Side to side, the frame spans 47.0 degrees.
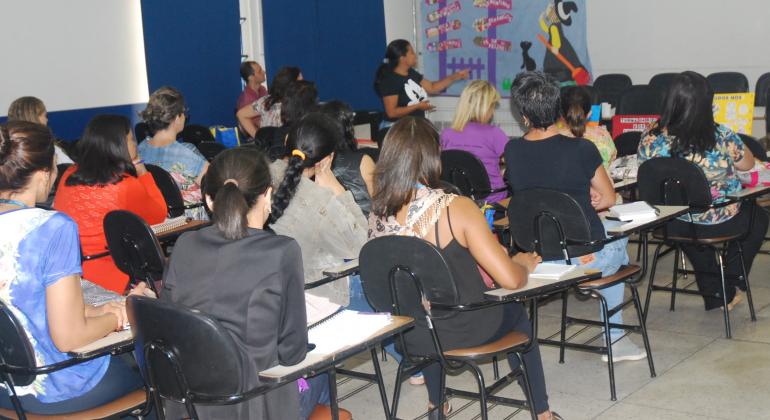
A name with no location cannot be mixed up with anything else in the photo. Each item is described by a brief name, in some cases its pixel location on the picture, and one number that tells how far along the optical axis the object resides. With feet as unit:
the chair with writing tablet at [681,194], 13.64
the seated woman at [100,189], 13.34
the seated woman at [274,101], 25.68
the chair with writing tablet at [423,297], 9.30
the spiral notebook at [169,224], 14.32
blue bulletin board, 33.45
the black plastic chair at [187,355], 7.19
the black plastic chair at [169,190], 15.86
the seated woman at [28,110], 19.24
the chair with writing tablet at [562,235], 11.92
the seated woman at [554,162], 12.19
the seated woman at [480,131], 17.74
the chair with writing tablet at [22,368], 8.26
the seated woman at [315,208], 11.16
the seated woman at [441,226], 9.50
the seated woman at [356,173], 13.24
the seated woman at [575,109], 15.88
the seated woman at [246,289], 7.47
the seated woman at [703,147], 14.01
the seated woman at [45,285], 8.19
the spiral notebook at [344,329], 7.93
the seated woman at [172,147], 16.61
